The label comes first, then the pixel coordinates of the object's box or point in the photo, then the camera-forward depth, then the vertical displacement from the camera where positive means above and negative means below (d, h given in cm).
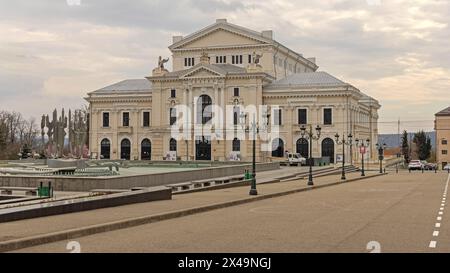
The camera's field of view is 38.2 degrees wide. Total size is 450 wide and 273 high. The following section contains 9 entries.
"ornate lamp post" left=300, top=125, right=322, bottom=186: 9671 +238
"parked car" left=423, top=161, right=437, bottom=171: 10641 -247
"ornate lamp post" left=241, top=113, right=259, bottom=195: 3384 -196
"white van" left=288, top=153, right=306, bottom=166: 8969 -103
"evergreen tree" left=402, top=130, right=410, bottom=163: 16830 +134
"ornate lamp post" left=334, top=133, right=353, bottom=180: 9452 +147
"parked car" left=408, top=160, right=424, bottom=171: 10174 -212
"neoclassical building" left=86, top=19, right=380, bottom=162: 10138 +739
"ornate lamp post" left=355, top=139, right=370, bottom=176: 10462 +167
